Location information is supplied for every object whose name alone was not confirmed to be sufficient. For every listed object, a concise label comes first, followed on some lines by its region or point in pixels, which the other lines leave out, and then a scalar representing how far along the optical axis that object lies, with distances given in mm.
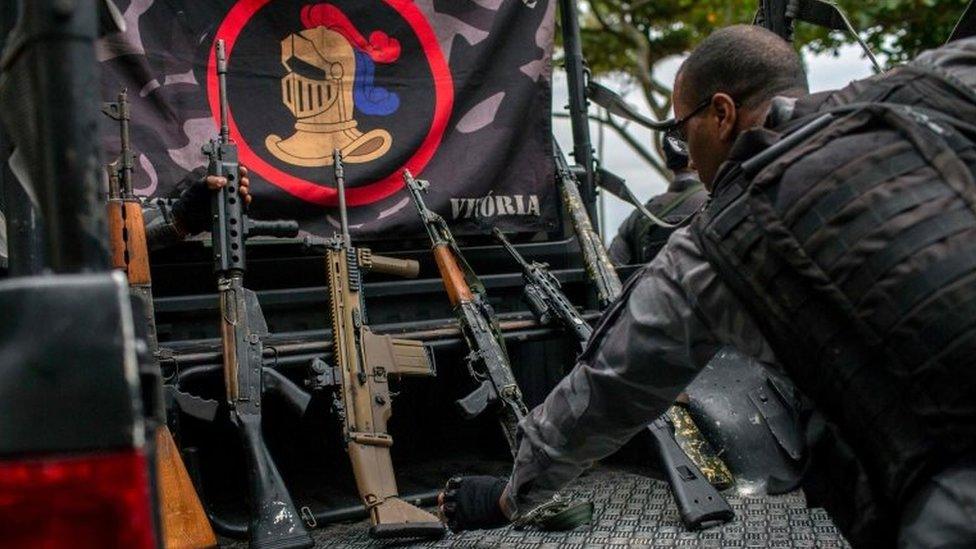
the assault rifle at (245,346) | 2760
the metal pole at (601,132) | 12319
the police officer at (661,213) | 4566
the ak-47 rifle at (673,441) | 2565
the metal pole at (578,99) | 4125
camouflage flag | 3420
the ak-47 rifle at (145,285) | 2645
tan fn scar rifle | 2971
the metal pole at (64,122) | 851
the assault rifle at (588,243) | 3725
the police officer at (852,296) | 1357
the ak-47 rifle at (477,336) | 3223
